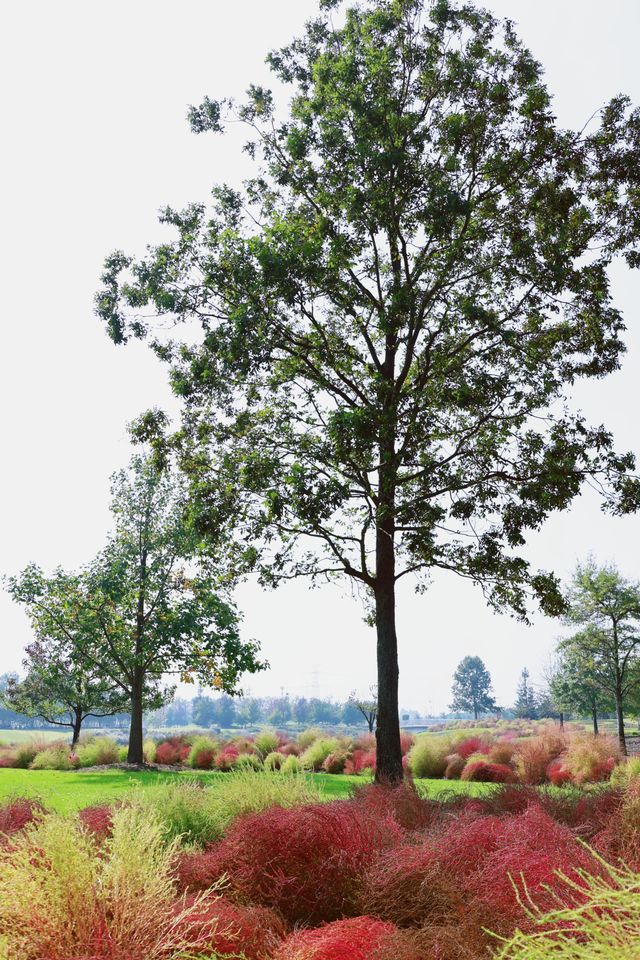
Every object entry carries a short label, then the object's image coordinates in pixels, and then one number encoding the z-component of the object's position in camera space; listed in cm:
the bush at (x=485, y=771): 1884
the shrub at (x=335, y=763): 2256
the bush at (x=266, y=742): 2628
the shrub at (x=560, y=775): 1712
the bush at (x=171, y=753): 2664
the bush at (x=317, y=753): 2297
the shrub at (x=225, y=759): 2331
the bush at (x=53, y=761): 2444
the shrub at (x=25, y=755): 2636
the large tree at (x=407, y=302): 1304
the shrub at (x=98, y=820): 563
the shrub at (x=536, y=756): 1806
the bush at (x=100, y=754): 2503
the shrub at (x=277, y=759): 2248
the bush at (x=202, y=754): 2503
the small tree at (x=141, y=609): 2386
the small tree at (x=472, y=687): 11044
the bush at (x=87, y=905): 330
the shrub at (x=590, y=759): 1676
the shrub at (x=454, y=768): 2044
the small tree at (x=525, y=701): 9516
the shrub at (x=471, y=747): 2211
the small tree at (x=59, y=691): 2856
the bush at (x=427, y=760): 2138
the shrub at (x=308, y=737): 2719
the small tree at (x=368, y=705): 3487
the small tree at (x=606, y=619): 2928
